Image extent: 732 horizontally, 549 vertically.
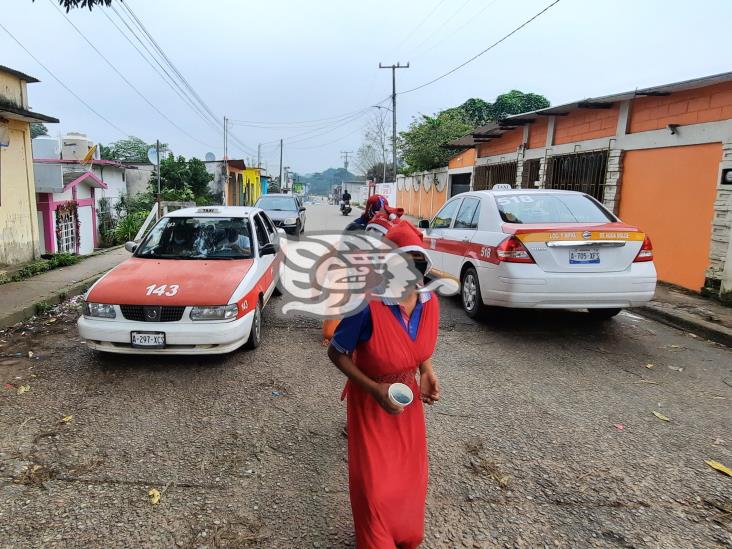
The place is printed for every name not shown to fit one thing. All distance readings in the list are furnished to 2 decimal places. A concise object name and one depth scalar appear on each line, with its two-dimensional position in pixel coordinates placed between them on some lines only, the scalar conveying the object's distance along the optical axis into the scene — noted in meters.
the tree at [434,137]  26.94
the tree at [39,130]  51.41
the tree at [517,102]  33.34
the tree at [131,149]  46.83
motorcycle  35.41
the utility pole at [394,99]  34.16
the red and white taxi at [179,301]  4.49
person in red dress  2.03
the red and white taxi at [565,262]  5.25
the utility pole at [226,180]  29.81
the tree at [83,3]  4.98
